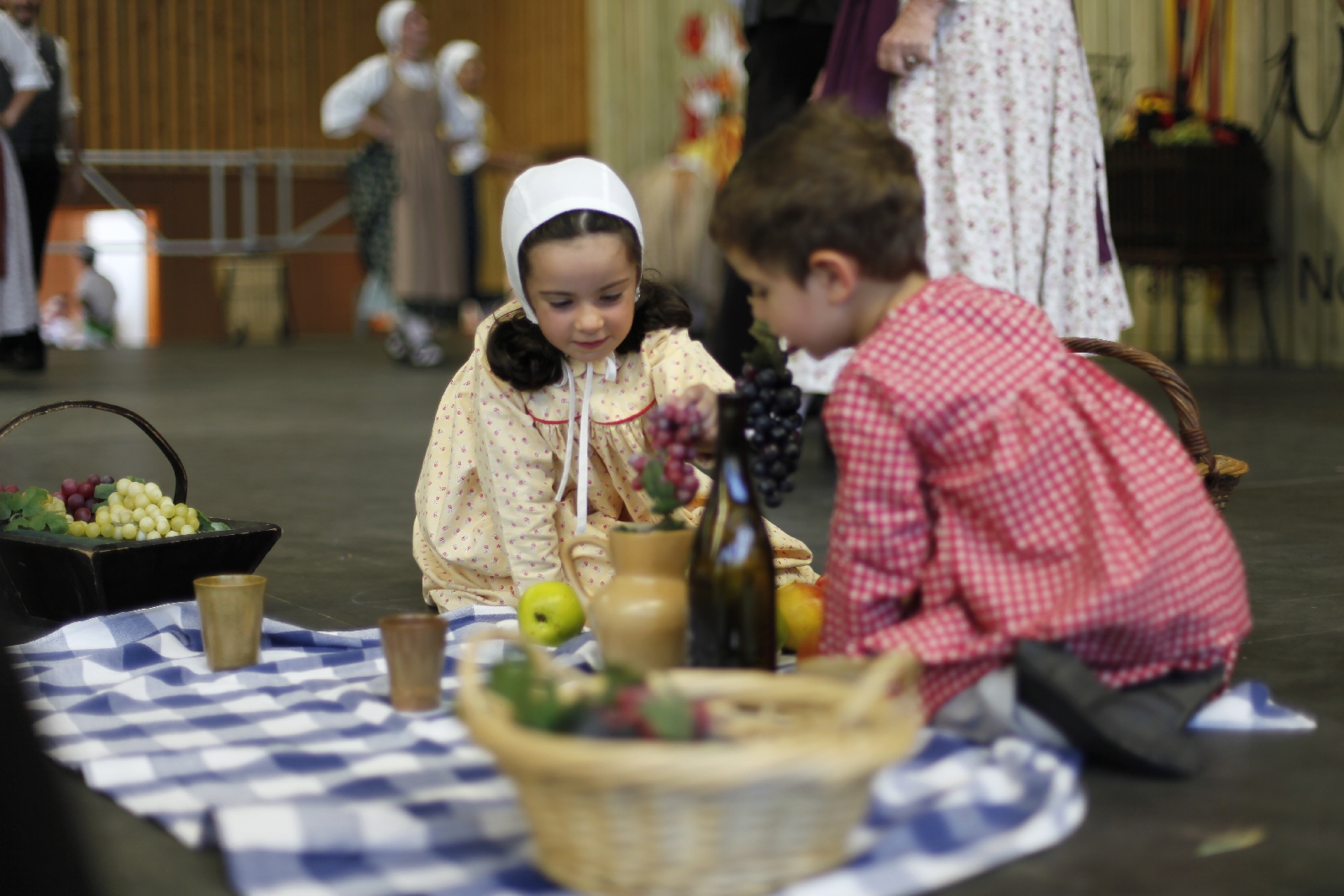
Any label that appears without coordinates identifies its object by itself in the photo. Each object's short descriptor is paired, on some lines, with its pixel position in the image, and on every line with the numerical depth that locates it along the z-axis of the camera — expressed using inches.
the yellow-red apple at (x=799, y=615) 141.3
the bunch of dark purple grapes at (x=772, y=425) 136.4
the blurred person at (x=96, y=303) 620.6
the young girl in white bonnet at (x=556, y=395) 149.0
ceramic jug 132.5
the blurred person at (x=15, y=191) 322.4
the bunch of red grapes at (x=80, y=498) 156.4
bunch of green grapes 152.5
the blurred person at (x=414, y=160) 439.3
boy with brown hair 126.9
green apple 143.5
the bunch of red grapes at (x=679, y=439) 133.6
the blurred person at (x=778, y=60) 200.5
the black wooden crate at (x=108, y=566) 150.7
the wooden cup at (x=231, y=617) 140.1
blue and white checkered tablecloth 117.8
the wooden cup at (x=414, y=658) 132.4
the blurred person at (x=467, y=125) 455.4
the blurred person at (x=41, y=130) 335.7
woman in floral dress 186.8
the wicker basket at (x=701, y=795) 111.6
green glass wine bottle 130.2
